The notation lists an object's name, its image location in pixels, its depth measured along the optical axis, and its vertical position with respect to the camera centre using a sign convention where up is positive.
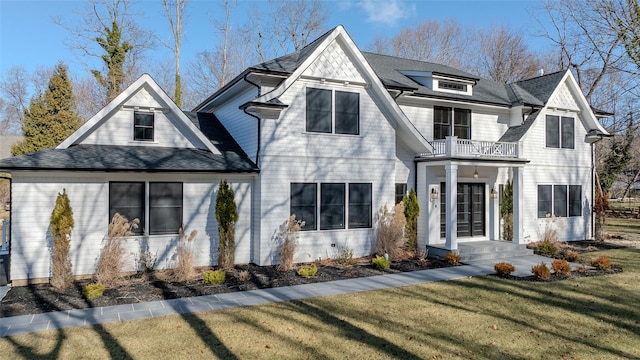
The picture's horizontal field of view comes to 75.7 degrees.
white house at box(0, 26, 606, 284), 10.70 +0.92
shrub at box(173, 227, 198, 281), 10.38 -1.89
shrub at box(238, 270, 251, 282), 10.45 -2.19
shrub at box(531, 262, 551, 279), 10.70 -2.07
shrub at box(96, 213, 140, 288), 9.69 -1.57
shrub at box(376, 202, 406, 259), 13.23 -1.42
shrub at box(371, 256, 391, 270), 11.90 -2.07
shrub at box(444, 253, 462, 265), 12.85 -2.08
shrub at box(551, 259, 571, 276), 11.09 -2.03
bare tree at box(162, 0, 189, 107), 28.25 +11.38
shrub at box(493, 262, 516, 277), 11.03 -2.05
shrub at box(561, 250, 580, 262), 13.53 -2.11
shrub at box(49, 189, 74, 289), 9.63 -1.25
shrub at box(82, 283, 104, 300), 8.66 -2.12
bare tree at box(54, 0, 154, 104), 27.09 +9.87
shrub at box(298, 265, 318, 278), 10.73 -2.09
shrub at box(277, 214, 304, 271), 11.59 -1.41
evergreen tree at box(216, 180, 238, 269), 11.63 -0.96
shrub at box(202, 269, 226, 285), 9.95 -2.09
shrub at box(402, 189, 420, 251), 14.38 -0.84
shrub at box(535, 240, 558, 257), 14.38 -2.00
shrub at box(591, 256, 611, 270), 11.88 -2.05
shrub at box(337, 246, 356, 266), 12.57 -2.05
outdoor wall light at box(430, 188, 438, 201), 14.91 -0.07
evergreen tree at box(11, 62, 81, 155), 27.05 +4.94
